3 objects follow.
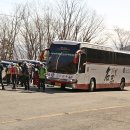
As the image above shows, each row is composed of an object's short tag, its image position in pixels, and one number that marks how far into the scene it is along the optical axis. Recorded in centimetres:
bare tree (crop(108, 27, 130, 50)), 8108
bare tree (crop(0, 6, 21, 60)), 5318
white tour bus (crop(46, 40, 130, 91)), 2255
